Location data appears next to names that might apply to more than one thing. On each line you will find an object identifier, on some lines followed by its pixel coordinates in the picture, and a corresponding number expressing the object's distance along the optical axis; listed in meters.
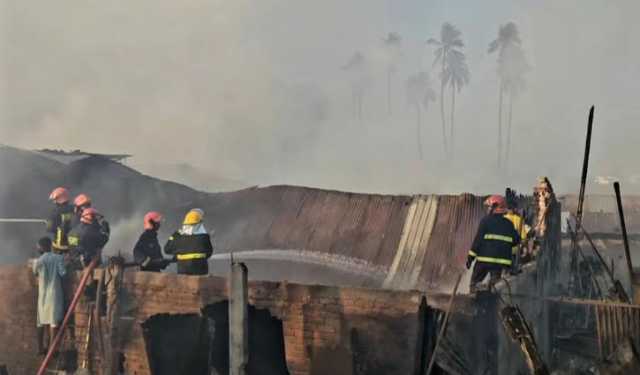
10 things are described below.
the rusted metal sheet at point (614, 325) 5.64
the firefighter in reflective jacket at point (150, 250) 7.08
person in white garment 6.51
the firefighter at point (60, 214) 8.12
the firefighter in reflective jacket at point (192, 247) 6.66
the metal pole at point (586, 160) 7.42
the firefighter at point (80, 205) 8.20
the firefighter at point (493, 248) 6.36
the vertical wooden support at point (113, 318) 6.30
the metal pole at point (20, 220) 11.25
